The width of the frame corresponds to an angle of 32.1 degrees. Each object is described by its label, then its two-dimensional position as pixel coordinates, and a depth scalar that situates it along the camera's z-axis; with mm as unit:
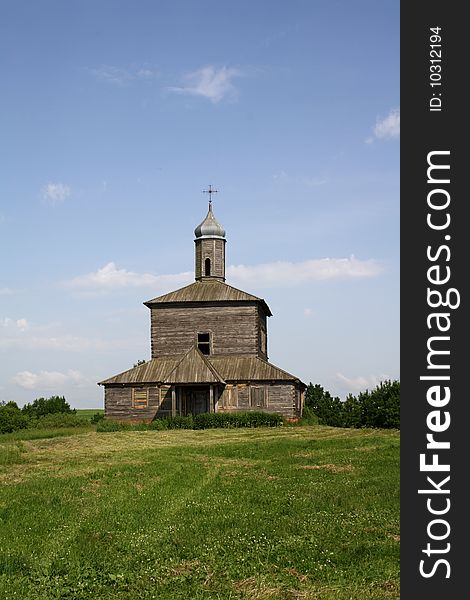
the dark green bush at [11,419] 47375
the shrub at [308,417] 48981
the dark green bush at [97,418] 51531
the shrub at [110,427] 43688
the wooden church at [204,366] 48656
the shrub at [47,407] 54156
